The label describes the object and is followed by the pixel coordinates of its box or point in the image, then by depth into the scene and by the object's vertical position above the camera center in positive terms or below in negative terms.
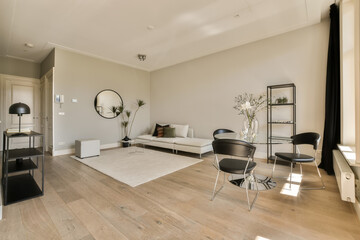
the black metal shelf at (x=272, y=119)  3.74 +0.05
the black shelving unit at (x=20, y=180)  2.16 -0.97
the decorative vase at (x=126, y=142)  5.80 -0.76
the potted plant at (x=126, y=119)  5.92 +0.01
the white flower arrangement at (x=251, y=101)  4.19 +0.45
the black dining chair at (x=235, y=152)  1.98 -0.39
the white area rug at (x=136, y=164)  3.06 -0.99
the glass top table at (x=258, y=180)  2.60 -1.01
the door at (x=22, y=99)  5.28 +0.66
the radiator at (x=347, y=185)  1.89 -0.74
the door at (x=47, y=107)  4.91 +0.36
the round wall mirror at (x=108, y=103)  5.55 +0.54
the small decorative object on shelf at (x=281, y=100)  3.80 +0.42
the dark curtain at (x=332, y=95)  3.07 +0.42
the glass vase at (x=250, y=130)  2.89 -0.19
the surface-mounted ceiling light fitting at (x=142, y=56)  5.25 +1.92
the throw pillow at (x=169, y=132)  5.49 -0.41
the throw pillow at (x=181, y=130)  5.48 -0.36
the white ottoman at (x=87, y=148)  4.36 -0.74
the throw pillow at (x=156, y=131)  5.81 -0.42
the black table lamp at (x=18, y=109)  2.27 +0.14
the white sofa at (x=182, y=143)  4.43 -0.67
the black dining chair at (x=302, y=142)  2.49 -0.41
